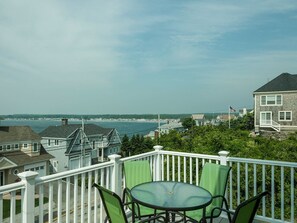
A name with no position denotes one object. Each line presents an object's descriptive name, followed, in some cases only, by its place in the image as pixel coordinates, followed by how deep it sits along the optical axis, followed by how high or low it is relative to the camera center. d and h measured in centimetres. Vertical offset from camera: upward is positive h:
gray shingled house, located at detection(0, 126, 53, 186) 2247 -393
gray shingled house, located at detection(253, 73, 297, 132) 2614 +91
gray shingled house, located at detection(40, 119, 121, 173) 2858 -397
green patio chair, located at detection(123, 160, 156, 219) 378 -96
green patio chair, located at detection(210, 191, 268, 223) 204 -85
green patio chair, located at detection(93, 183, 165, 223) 227 -92
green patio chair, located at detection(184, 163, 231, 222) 321 -104
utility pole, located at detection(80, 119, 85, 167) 2967 -390
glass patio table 263 -101
